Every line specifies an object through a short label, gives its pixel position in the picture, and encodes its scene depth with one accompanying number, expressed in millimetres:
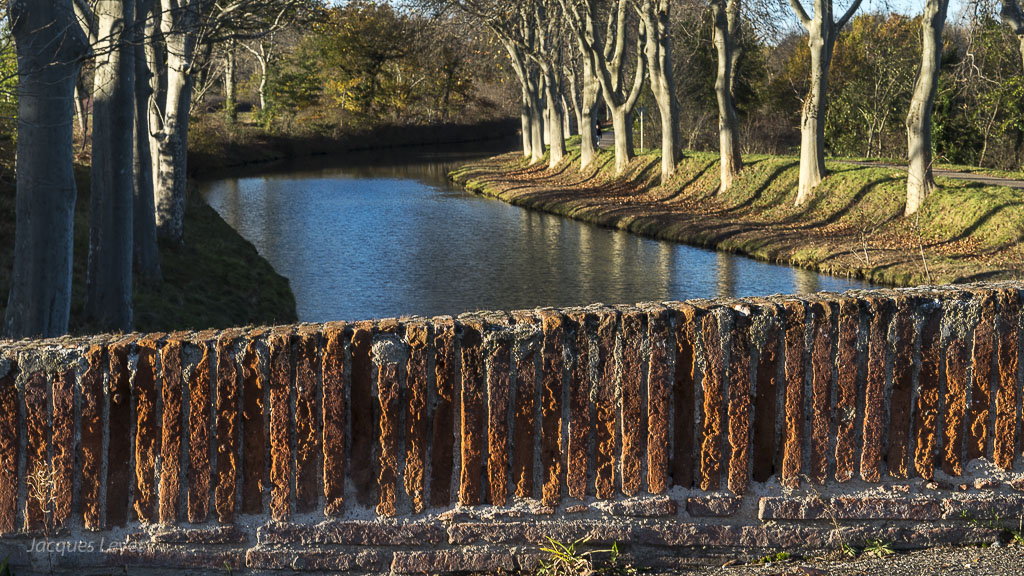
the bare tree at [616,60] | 35156
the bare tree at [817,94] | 23984
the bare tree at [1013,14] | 19188
